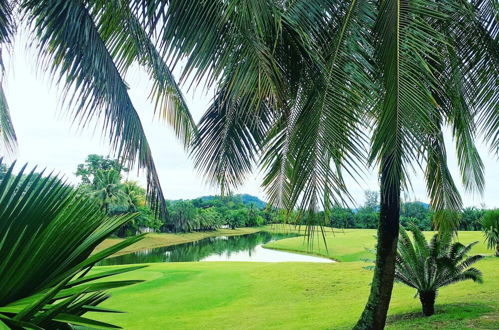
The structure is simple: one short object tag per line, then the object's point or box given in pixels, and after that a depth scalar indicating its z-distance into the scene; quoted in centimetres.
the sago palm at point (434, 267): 703
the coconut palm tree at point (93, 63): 269
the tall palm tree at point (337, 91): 222
